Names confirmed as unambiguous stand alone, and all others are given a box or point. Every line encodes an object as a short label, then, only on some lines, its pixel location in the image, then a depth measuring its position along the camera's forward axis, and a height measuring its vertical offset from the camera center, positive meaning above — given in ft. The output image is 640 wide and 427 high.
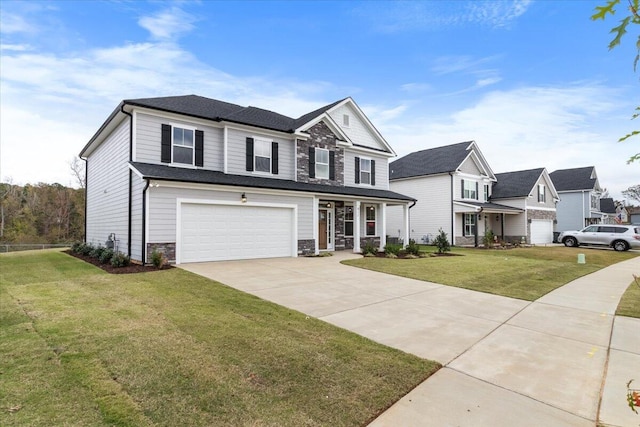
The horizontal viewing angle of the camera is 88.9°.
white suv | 70.59 -3.70
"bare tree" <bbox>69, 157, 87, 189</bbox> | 105.81 +17.53
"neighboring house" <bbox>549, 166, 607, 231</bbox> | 115.44 +8.12
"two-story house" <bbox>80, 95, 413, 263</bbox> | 38.45 +5.81
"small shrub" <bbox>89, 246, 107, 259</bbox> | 42.42 -4.02
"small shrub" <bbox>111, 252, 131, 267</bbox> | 34.60 -4.07
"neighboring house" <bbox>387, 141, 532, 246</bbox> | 80.38 +5.90
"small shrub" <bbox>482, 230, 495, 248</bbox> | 73.15 -4.35
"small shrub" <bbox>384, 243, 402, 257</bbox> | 50.90 -4.46
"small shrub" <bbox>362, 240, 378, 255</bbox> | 51.67 -4.59
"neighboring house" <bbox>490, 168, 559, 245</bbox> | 90.17 +5.30
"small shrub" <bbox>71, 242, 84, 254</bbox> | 54.05 -4.23
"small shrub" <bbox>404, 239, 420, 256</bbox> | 51.80 -4.50
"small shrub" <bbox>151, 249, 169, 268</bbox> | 33.78 -3.83
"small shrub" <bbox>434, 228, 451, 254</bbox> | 55.97 -4.19
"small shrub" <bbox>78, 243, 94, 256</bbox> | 49.37 -4.07
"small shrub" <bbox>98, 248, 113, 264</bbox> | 38.06 -4.01
